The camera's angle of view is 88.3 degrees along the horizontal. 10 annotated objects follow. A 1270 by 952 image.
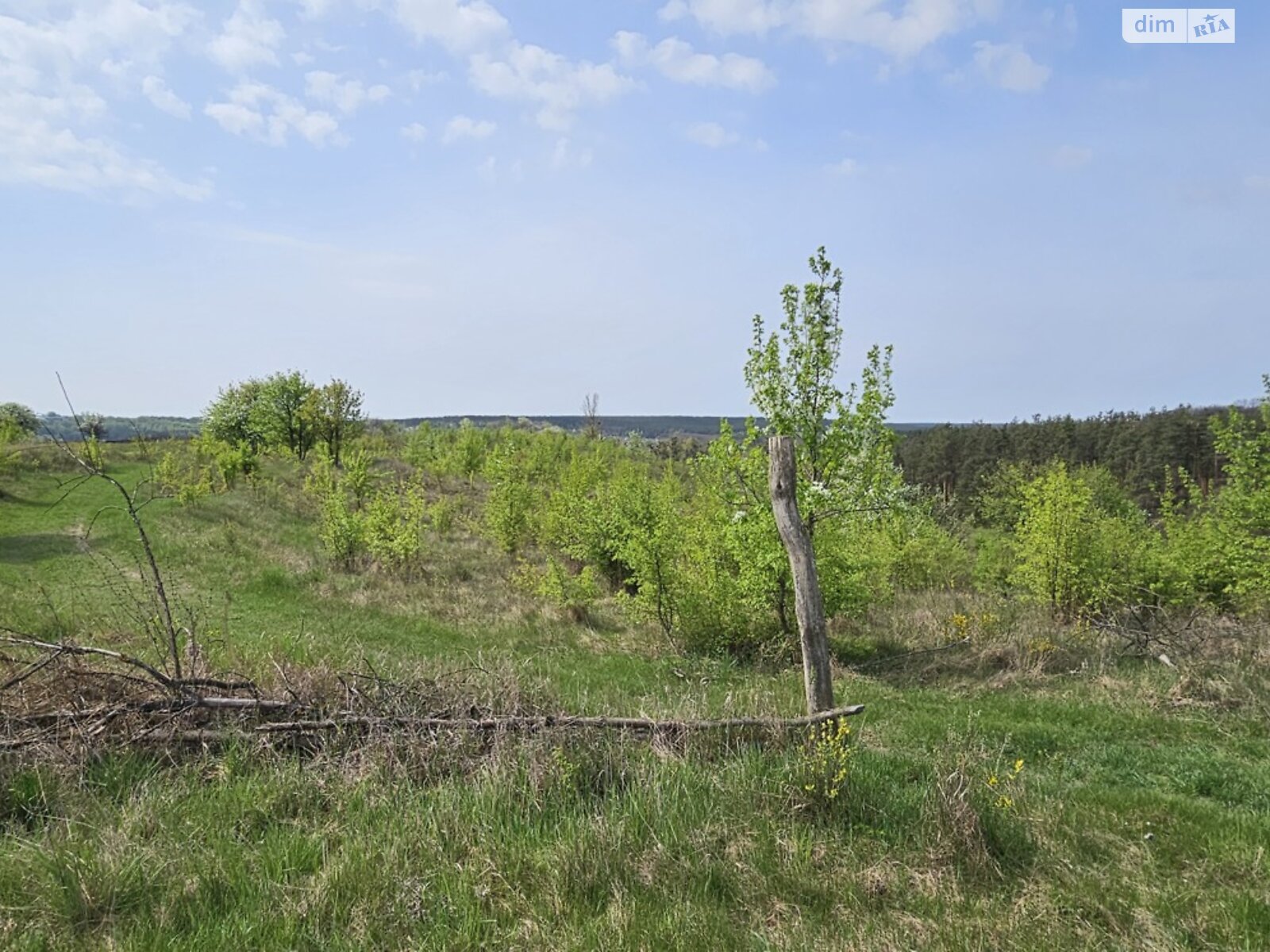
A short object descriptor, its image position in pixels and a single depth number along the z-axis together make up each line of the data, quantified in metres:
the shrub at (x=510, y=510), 18.53
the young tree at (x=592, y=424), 50.22
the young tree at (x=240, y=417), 38.00
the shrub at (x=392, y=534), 15.48
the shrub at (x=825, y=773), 3.83
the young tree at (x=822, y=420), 9.03
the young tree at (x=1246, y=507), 10.94
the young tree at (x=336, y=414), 35.12
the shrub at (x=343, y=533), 15.91
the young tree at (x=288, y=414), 36.56
